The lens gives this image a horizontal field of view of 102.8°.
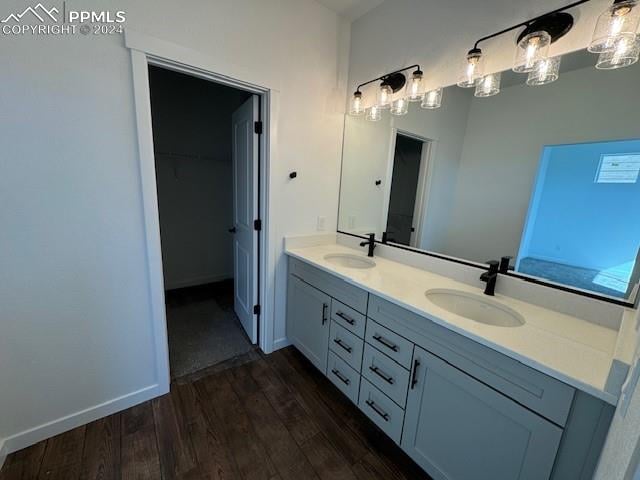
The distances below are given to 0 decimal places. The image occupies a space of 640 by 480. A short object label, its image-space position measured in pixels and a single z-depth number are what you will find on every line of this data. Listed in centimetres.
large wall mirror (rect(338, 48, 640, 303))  101
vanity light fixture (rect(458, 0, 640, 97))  93
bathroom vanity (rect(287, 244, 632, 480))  80
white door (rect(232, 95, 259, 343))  189
